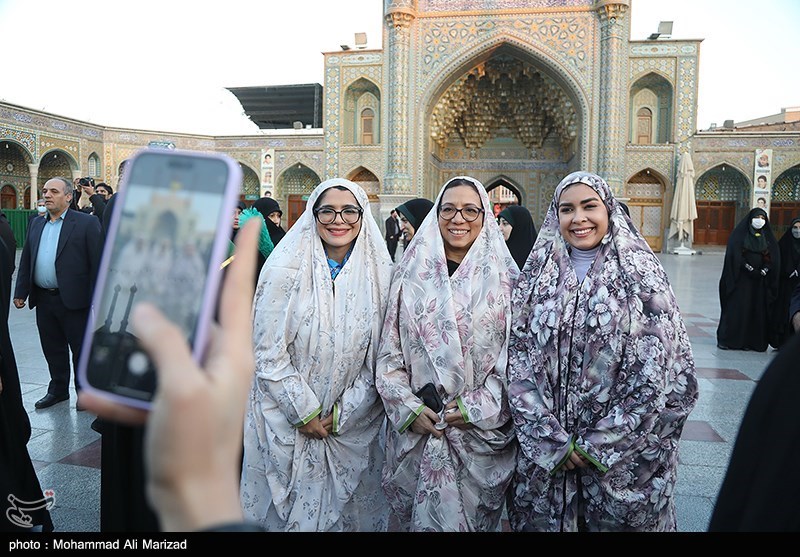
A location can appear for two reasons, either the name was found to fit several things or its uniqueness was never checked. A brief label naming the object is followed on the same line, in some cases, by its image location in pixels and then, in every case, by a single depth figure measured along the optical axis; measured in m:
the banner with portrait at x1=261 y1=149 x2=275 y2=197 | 16.36
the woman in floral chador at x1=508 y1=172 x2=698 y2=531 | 1.35
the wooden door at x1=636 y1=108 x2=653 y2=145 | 14.25
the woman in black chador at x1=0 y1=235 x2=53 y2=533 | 1.47
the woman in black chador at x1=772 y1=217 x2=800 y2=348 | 4.66
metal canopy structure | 18.84
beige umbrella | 13.44
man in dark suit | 2.97
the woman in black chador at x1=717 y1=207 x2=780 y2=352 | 4.66
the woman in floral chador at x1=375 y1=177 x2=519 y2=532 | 1.51
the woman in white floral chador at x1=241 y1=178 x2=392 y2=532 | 1.58
